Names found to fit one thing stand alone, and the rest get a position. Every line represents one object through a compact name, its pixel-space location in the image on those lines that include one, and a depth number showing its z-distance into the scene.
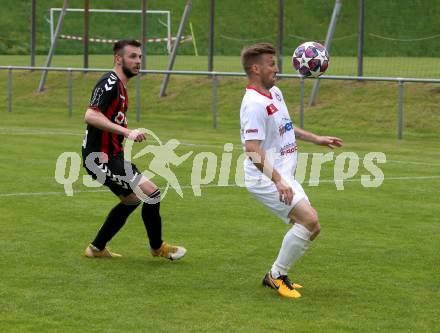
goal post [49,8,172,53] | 43.72
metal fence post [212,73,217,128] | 24.91
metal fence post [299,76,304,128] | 23.21
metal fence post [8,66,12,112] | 29.09
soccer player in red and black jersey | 9.54
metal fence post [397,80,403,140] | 21.91
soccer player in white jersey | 8.22
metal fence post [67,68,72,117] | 27.99
